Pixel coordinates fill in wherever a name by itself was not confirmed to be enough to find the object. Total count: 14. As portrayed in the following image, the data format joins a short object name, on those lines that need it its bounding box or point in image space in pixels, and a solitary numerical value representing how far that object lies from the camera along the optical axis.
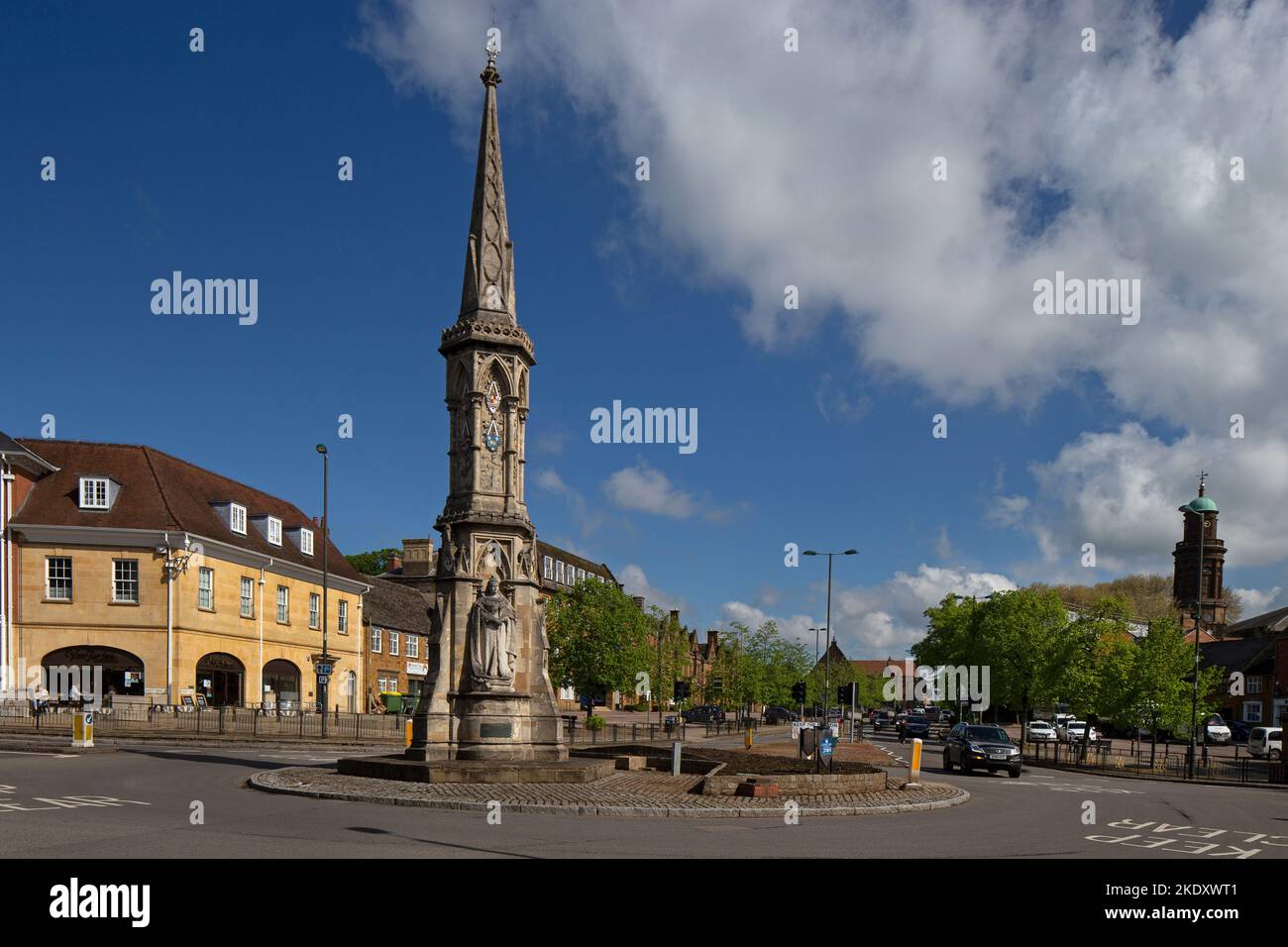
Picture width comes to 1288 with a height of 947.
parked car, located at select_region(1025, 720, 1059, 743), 52.48
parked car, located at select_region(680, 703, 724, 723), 71.67
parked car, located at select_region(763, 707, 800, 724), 89.81
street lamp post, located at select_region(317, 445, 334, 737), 38.03
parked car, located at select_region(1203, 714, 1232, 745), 65.00
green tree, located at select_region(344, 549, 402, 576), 104.62
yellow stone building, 41.06
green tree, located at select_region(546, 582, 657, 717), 58.91
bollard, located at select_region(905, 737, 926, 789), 22.16
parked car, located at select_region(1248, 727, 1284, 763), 47.94
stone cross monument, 20.89
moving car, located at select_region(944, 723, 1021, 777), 30.44
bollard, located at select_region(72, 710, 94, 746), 27.80
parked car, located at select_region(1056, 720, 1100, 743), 54.59
